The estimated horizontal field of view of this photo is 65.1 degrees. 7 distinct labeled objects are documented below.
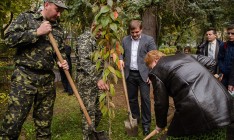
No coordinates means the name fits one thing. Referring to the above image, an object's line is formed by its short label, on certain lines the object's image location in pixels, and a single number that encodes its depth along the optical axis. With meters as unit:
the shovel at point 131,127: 3.10
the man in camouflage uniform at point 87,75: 2.64
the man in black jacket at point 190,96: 1.75
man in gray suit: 3.14
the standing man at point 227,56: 3.27
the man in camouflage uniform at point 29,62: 2.22
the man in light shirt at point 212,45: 3.60
